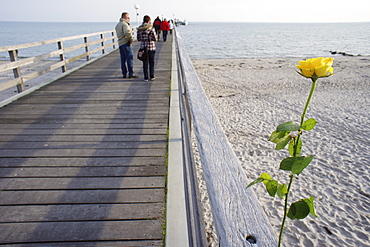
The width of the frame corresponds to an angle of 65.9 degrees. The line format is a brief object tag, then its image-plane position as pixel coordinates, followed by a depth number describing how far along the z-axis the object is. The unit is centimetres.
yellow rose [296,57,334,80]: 76
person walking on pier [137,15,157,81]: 651
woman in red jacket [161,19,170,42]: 1819
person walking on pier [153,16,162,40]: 1839
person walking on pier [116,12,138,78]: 698
